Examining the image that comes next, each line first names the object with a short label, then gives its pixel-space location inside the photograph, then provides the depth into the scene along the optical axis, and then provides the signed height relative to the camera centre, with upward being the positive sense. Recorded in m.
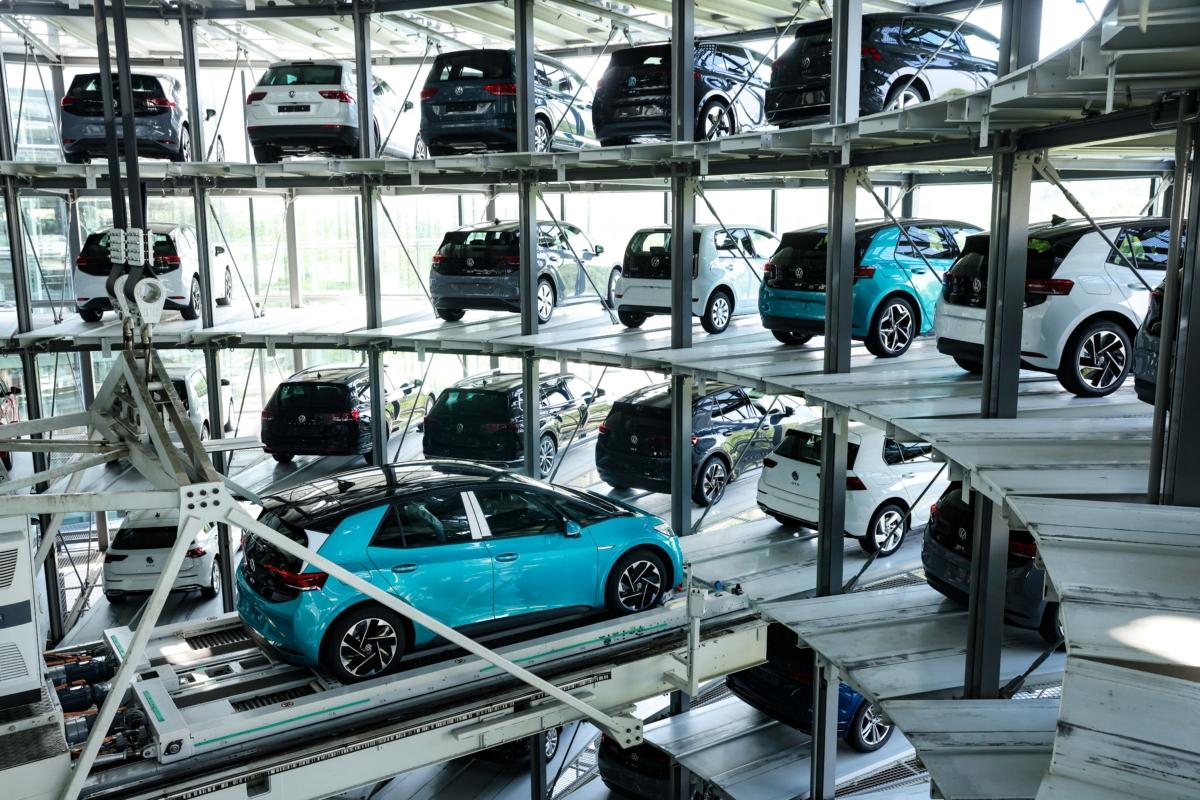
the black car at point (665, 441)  11.52 -2.29
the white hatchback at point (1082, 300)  8.04 -0.46
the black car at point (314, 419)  13.38 -2.32
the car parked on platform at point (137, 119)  12.45 +1.55
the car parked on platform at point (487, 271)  12.75 -0.36
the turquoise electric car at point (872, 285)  10.04 -0.43
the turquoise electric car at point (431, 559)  6.45 -2.17
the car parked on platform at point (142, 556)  12.99 -4.01
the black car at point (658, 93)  10.82 +1.62
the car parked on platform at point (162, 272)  13.30 -0.38
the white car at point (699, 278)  12.16 -0.42
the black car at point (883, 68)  9.25 +1.63
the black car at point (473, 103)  11.79 +1.64
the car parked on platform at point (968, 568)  7.87 -2.58
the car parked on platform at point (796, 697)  9.50 -4.34
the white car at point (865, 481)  10.11 -2.43
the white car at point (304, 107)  12.36 +1.66
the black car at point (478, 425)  12.66 -2.28
